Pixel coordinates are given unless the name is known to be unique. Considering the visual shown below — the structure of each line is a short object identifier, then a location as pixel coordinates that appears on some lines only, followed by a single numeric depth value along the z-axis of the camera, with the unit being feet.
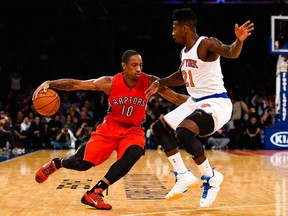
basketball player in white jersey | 16.61
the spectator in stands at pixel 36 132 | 53.78
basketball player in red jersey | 17.70
